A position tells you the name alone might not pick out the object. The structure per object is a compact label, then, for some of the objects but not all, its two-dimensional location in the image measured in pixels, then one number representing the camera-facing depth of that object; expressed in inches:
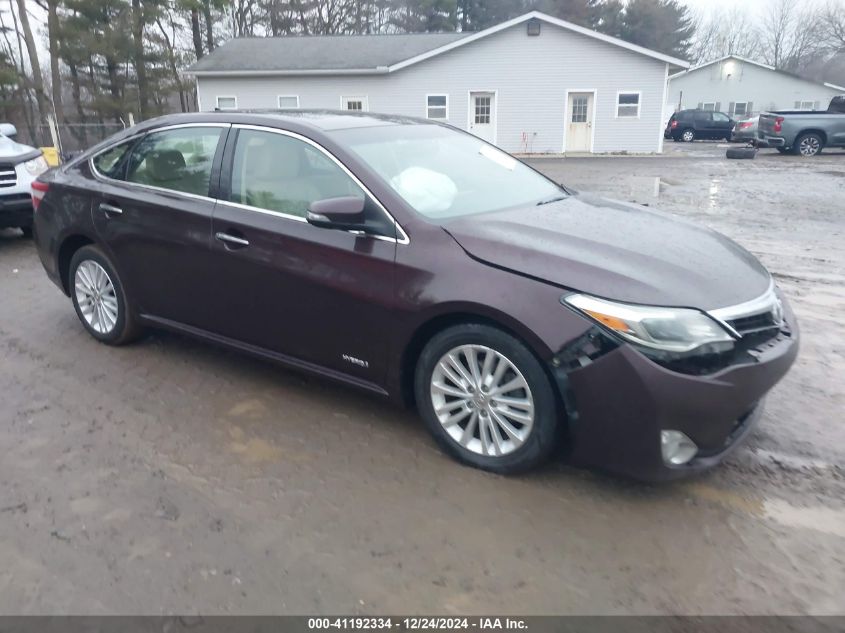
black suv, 1347.2
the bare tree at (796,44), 2317.9
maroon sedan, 113.8
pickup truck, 910.4
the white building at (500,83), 997.2
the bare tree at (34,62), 1114.1
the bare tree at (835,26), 2122.3
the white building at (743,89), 1652.3
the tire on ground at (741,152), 880.8
